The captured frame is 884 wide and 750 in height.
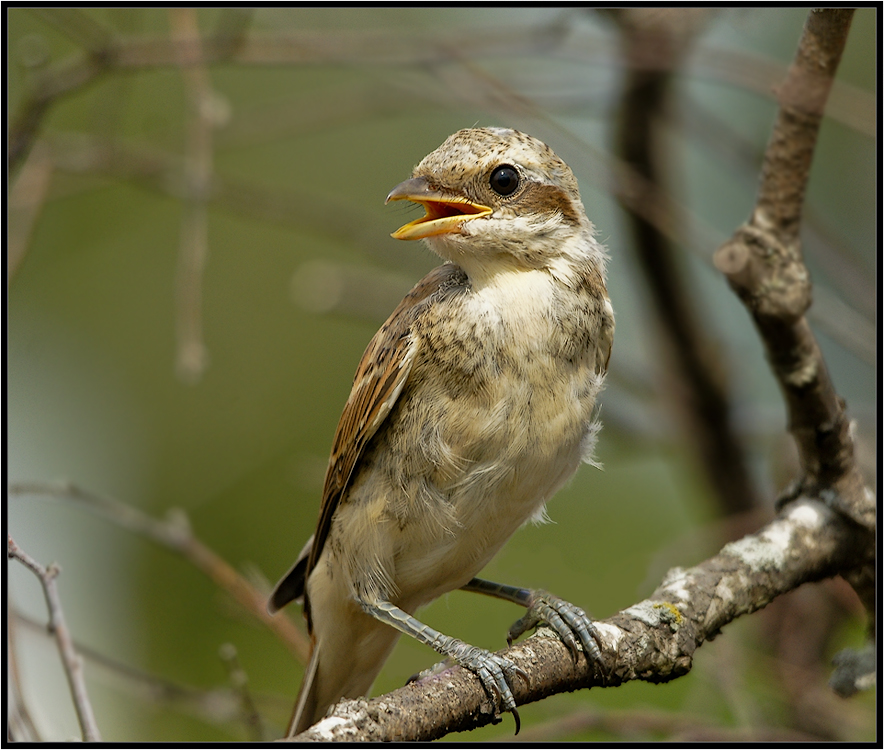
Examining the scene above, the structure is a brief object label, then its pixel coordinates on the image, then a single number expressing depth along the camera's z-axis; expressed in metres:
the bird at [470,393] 5.79
